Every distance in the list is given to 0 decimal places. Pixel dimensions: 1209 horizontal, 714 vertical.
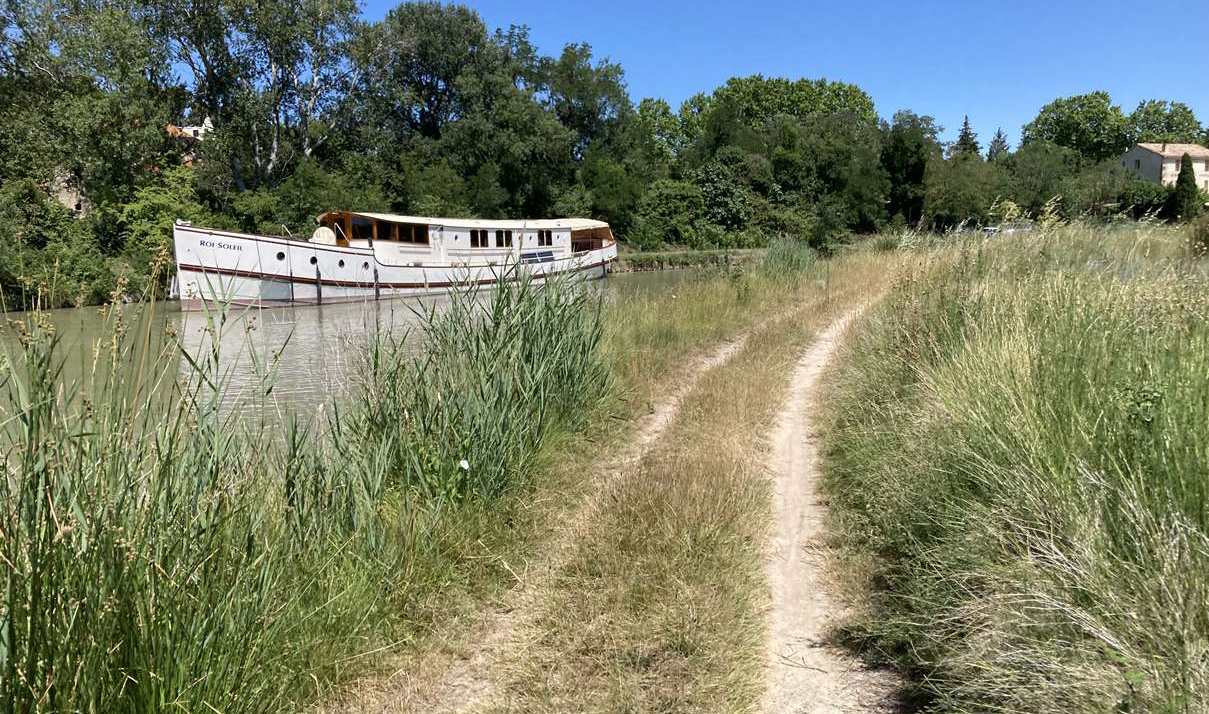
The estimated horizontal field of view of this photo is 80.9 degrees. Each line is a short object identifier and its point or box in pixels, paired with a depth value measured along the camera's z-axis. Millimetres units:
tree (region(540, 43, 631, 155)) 50000
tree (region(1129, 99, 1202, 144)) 85812
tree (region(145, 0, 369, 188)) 32438
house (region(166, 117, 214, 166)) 32875
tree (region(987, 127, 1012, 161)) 83550
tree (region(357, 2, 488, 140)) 42594
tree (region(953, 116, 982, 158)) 71000
